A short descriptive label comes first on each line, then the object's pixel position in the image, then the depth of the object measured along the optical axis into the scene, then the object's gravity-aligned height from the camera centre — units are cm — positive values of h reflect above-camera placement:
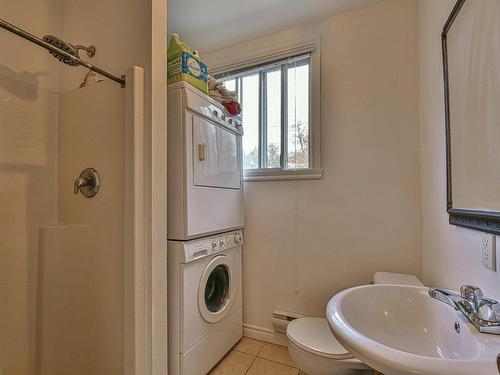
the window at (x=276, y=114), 191 +63
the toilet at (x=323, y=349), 122 -85
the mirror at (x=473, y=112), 76 +28
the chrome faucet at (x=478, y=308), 65 -35
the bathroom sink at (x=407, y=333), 52 -43
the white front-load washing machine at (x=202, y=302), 133 -70
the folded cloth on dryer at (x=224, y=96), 172 +69
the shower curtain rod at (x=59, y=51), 85 +57
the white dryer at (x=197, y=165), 135 +15
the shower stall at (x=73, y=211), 111 -10
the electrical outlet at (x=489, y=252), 76 -20
